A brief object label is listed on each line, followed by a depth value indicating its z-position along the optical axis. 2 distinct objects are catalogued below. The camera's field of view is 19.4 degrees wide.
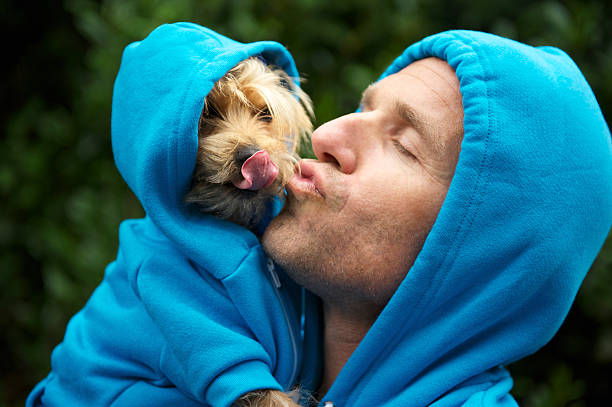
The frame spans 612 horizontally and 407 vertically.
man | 1.20
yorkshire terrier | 1.23
